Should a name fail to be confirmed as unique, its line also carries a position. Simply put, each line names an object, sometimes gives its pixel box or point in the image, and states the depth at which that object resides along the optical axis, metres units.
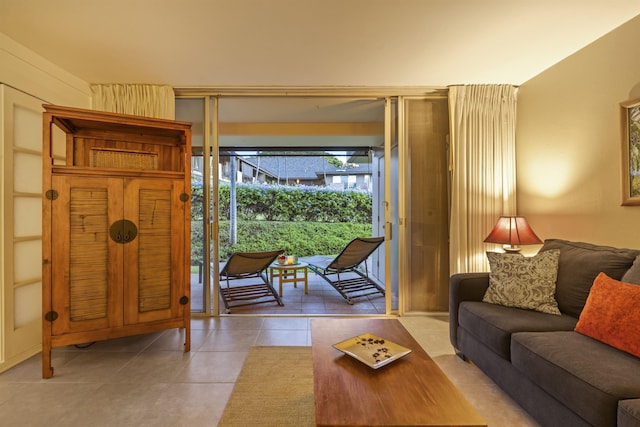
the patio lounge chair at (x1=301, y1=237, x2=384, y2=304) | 3.81
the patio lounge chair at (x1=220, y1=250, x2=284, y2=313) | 3.48
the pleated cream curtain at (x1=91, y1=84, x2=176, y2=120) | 3.03
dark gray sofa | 1.21
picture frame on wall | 2.04
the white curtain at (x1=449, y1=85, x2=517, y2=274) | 3.13
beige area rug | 1.64
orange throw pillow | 1.44
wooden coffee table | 1.03
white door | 2.21
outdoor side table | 4.03
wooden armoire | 2.07
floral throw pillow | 2.04
